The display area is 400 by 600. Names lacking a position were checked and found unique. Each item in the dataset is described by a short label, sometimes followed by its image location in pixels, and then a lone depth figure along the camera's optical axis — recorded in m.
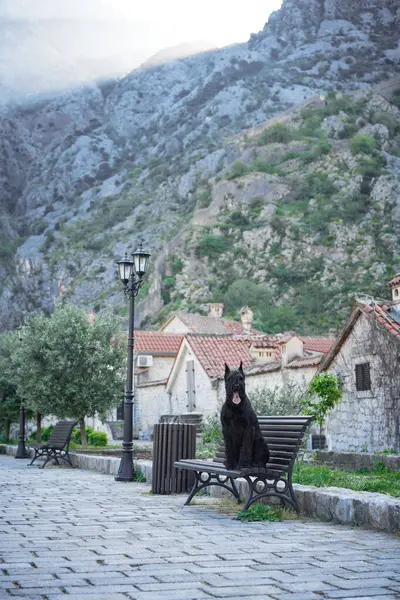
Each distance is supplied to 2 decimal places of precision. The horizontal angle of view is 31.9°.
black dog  7.09
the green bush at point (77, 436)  28.86
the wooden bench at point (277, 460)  6.93
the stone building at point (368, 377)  15.62
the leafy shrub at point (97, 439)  26.92
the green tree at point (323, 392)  14.35
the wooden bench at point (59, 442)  16.67
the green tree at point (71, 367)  20.61
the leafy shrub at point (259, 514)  7.02
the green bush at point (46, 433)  32.06
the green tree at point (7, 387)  30.02
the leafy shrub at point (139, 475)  12.19
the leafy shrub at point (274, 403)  15.16
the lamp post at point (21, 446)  22.73
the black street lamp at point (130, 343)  12.30
